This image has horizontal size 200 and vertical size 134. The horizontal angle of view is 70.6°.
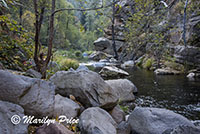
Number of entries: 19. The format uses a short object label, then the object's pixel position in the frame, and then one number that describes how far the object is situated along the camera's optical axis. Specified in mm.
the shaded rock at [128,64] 17486
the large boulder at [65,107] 2791
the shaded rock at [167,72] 11722
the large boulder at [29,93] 2021
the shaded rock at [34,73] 3896
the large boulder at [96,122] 2354
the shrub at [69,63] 12400
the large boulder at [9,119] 1611
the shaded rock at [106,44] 27172
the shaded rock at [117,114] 3773
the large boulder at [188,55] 11336
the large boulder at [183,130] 2026
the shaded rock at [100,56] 26667
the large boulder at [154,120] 2830
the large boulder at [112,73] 10667
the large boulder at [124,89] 5980
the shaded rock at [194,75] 9734
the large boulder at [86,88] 3511
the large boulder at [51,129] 1890
